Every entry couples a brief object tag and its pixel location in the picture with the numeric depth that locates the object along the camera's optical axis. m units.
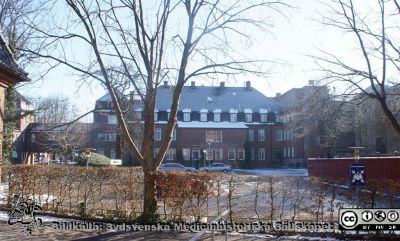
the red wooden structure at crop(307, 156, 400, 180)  27.50
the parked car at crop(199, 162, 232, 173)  57.98
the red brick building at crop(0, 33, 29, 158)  11.63
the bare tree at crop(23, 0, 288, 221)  14.47
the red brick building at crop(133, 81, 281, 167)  66.31
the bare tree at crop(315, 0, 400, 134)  12.98
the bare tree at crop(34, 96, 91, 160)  56.08
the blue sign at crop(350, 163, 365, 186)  12.69
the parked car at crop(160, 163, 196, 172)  56.97
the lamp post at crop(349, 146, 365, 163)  16.44
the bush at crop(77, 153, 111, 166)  38.94
